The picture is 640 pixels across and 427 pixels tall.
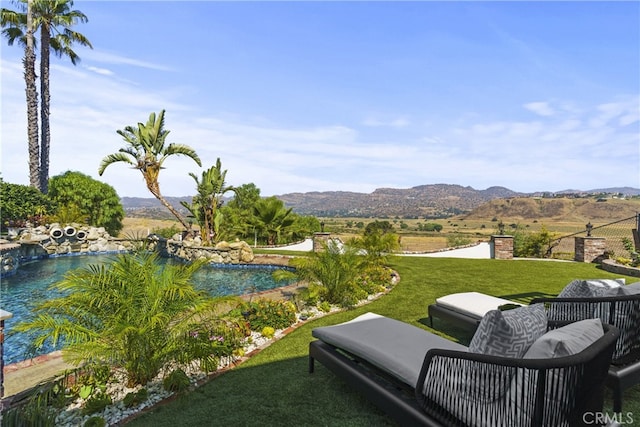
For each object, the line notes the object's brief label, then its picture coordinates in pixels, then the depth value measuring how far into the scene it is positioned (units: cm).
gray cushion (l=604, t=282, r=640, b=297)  361
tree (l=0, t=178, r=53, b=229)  1752
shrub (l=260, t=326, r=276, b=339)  514
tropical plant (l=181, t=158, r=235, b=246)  1655
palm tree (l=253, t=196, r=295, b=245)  2144
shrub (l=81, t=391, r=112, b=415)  322
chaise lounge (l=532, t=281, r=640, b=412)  300
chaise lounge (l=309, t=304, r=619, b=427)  196
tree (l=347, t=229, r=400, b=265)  983
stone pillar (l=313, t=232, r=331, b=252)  1592
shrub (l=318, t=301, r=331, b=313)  655
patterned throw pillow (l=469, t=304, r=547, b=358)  228
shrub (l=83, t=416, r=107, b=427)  294
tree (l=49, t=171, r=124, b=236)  2197
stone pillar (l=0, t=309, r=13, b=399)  280
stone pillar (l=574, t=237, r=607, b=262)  1251
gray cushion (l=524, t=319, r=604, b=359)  206
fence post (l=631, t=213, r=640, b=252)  1176
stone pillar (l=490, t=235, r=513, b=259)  1373
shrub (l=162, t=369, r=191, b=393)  354
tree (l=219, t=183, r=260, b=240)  1971
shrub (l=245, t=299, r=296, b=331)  548
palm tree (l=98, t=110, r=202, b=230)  1688
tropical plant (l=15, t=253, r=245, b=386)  327
